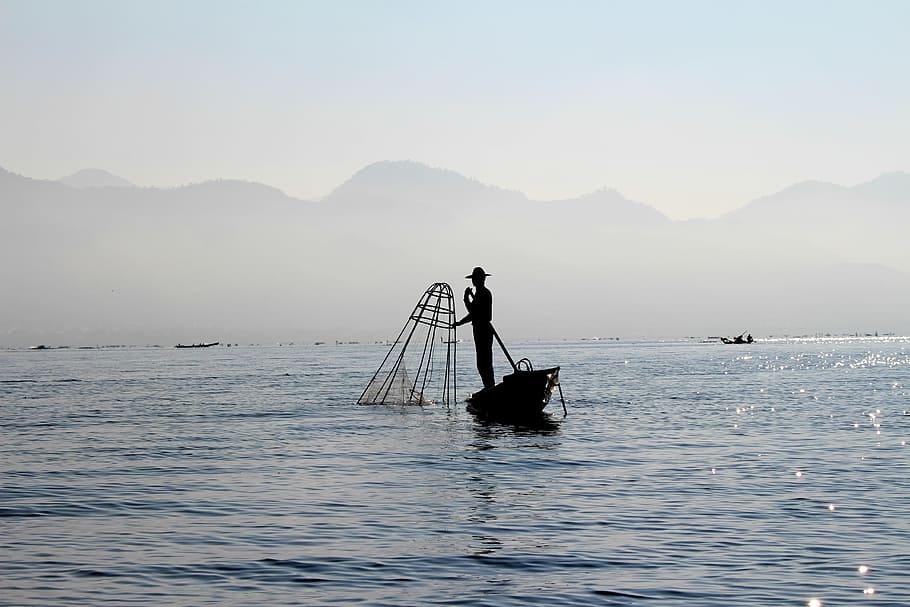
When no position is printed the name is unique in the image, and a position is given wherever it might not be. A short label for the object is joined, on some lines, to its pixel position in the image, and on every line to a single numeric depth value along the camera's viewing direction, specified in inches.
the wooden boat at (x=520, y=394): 1290.6
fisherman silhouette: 1364.4
